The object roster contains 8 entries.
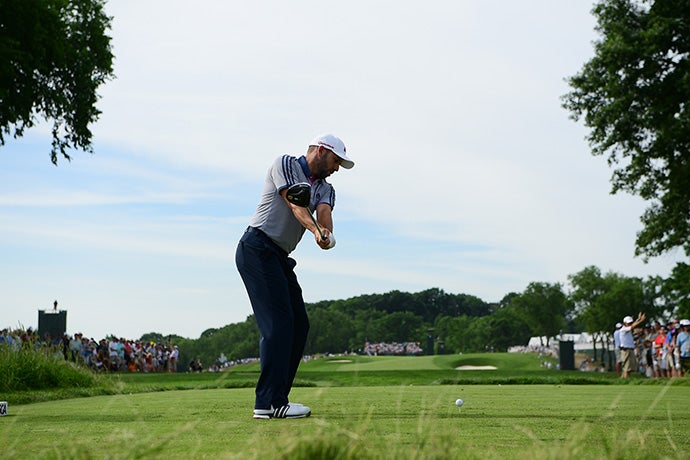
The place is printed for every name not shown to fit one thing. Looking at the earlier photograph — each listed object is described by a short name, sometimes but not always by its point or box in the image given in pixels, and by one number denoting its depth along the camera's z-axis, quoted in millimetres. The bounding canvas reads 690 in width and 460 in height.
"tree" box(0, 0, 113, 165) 25438
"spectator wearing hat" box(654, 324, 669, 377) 25392
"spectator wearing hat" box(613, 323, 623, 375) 26114
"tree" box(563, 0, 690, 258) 29750
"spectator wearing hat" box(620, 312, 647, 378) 24875
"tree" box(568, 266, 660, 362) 78562
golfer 6332
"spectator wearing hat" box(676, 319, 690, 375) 22703
